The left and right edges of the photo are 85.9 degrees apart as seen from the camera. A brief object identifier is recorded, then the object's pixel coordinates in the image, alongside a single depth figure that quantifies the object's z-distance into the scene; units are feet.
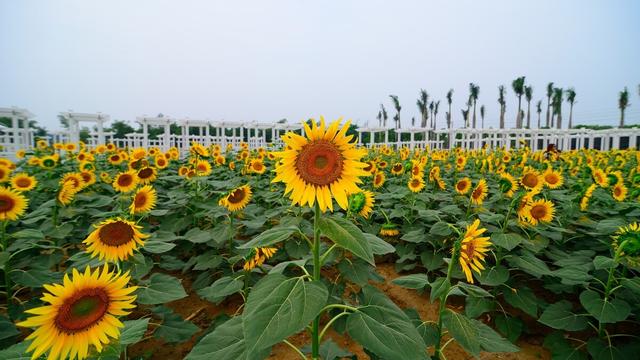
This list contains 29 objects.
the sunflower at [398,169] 17.30
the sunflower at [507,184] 9.87
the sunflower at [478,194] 10.68
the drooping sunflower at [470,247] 4.76
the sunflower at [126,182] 10.13
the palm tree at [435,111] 274.48
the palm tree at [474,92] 252.83
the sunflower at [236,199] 8.46
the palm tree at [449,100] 272.51
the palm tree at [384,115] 266.98
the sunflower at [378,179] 14.39
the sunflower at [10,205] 7.09
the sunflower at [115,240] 5.57
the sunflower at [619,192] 11.97
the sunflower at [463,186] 13.26
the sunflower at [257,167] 14.92
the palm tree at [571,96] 235.81
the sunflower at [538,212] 8.66
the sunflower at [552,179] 11.96
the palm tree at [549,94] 235.36
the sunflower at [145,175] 10.77
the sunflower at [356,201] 6.60
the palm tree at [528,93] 240.32
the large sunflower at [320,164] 4.34
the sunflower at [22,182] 10.79
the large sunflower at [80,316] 3.34
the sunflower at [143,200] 8.49
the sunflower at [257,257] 6.52
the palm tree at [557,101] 230.48
